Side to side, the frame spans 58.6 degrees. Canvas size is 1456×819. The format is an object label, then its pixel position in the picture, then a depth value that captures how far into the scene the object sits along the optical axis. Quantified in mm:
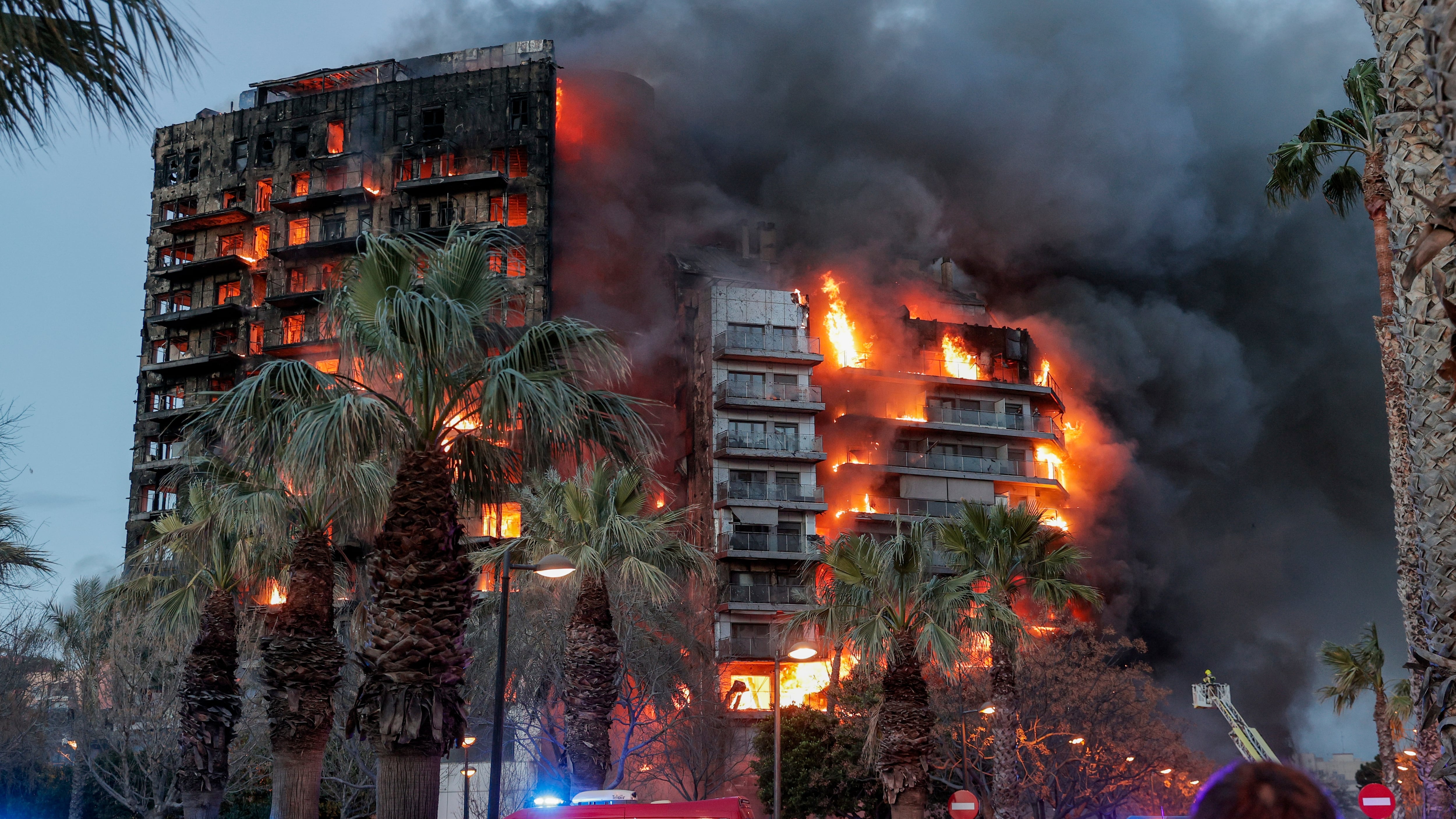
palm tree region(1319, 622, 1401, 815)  43906
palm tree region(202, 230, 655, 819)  17047
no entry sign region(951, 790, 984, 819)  30719
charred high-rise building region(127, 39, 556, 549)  81500
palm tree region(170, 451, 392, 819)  24469
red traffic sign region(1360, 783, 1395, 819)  23375
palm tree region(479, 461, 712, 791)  31688
